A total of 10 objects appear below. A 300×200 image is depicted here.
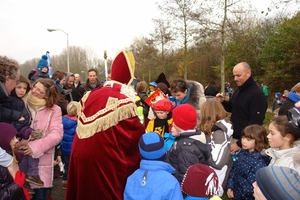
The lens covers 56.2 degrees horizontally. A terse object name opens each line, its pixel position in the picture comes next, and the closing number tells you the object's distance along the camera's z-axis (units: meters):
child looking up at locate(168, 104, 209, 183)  2.96
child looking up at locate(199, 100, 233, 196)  3.38
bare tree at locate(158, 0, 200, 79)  19.16
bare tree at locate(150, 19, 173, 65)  21.14
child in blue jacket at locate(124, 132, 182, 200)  2.44
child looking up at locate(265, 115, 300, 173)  2.94
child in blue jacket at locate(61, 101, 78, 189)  4.77
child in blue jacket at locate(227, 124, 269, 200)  3.39
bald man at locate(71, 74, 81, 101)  7.58
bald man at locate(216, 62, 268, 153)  4.05
